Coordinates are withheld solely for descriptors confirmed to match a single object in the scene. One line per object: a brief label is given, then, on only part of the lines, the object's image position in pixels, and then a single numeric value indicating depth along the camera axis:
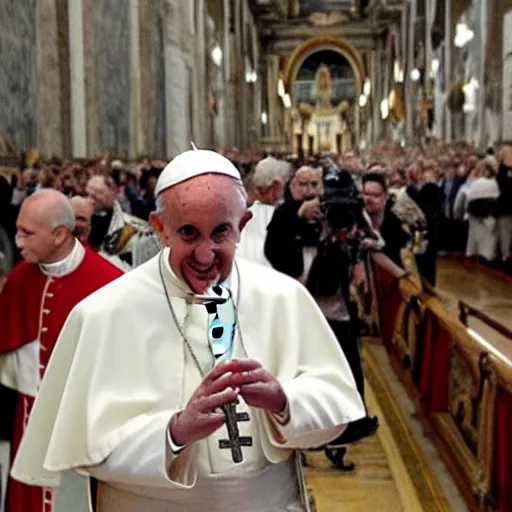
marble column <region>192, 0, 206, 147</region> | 17.50
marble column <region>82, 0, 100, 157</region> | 10.25
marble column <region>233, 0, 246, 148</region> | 26.64
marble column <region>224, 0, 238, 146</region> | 24.34
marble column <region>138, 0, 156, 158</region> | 13.03
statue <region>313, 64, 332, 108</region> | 38.47
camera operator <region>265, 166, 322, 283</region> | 5.48
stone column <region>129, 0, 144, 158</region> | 12.41
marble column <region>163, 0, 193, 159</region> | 14.87
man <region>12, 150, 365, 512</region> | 2.13
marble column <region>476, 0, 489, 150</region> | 15.65
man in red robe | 4.02
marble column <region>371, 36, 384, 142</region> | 35.06
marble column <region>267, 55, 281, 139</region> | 36.17
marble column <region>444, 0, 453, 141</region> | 19.50
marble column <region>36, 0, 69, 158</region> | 8.53
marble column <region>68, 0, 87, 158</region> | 9.73
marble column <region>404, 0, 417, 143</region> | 26.48
